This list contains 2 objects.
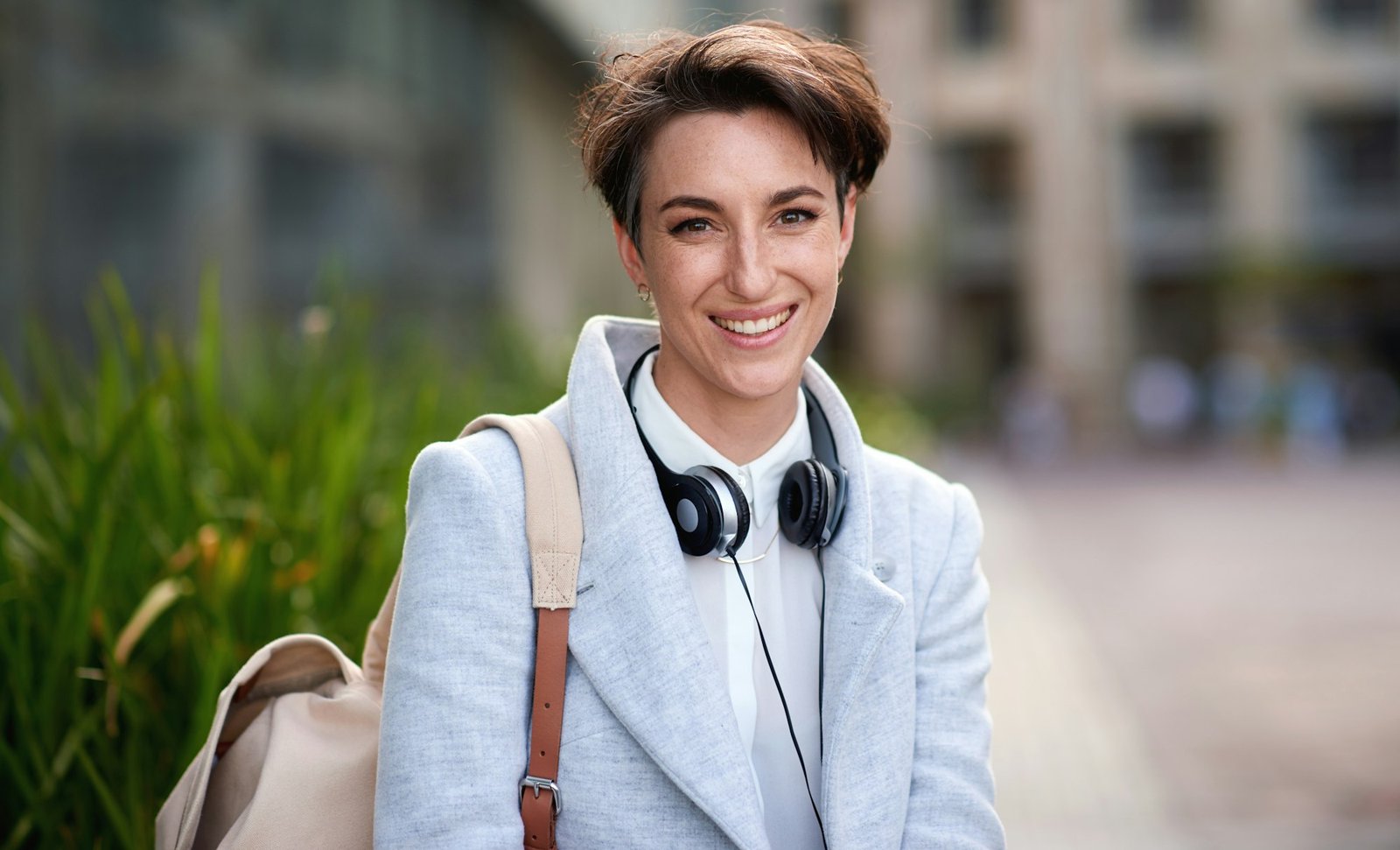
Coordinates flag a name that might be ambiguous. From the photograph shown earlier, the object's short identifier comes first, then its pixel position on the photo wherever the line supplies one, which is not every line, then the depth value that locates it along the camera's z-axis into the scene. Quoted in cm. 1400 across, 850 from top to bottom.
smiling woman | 182
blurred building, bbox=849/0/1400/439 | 3244
